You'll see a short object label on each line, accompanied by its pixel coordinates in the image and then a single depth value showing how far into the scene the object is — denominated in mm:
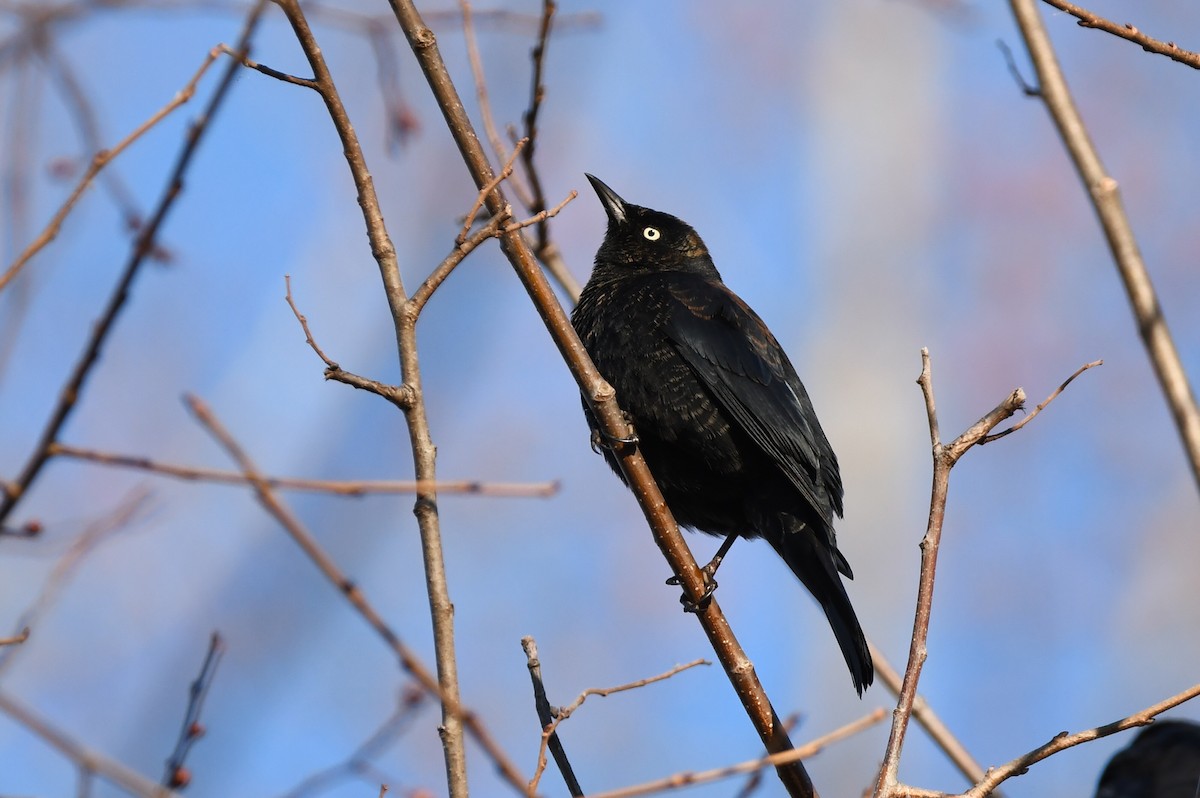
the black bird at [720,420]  6812
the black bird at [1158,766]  6705
